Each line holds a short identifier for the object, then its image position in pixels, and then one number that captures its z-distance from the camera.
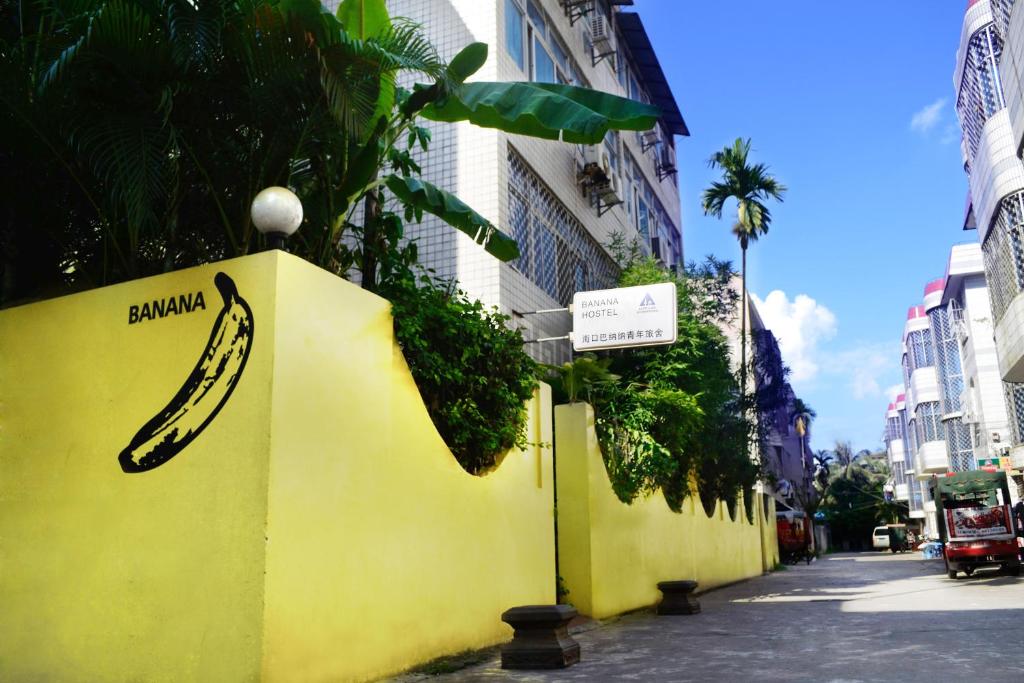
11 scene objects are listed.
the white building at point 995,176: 22.16
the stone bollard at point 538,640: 8.22
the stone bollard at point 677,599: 14.16
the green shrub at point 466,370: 8.81
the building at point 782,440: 26.53
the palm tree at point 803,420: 57.19
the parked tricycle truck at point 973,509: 22.75
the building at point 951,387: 39.44
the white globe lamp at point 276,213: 6.98
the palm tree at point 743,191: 29.72
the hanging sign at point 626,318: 14.35
